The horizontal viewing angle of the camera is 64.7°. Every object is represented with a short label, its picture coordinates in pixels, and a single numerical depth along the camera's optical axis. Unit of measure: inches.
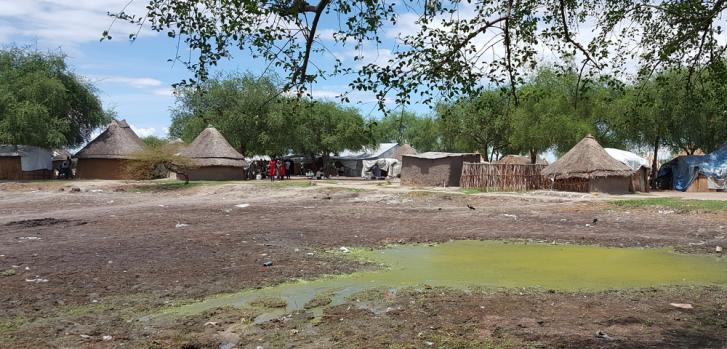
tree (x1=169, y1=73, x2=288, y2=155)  1702.6
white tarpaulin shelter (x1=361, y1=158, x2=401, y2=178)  1833.2
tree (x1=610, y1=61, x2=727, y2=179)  1192.8
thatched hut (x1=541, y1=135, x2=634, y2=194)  1054.4
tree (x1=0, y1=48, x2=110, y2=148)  1354.6
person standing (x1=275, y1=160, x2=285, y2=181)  1573.6
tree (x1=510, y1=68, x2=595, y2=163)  1398.9
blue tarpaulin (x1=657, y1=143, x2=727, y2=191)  1137.4
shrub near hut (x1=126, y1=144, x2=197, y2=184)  1317.7
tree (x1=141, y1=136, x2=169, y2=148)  1418.6
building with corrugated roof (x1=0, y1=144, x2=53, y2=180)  1453.0
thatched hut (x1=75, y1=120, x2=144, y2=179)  1555.1
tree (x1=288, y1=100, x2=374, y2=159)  1820.1
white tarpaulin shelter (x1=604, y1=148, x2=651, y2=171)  1352.1
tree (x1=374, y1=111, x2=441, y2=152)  2418.1
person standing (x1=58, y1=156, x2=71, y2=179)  1588.8
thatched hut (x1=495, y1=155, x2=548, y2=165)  1842.2
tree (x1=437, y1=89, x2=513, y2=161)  1750.7
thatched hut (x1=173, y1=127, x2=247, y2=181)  1489.9
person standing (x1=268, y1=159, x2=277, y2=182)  1465.8
